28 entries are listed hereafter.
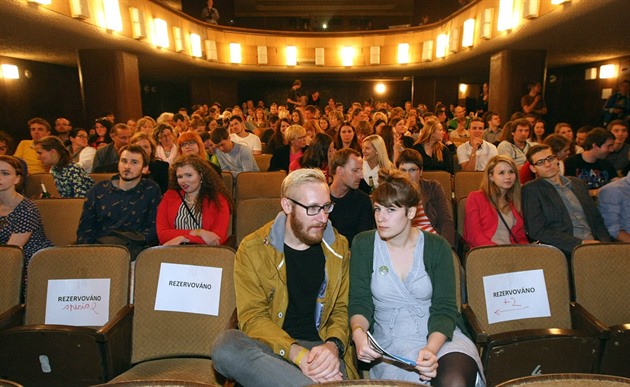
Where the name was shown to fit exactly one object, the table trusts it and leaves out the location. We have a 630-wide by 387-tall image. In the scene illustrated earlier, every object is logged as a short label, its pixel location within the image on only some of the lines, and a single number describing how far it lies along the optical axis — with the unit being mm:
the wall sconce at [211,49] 10852
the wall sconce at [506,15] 6281
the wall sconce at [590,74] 9554
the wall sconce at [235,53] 11680
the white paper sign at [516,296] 2037
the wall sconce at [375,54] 12016
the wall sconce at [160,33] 7822
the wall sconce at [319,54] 12336
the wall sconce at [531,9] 5426
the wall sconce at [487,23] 7188
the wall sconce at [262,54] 12078
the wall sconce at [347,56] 12297
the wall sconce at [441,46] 10039
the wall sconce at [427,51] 11023
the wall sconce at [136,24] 6895
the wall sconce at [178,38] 8828
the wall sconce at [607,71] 8797
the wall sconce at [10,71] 7833
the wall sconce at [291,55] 12297
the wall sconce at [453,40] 9091
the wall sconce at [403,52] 11648
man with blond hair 1751
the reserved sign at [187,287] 2062
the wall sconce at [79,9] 5277
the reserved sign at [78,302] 2084
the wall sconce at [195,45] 9906
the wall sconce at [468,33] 8094
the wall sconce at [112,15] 6094
